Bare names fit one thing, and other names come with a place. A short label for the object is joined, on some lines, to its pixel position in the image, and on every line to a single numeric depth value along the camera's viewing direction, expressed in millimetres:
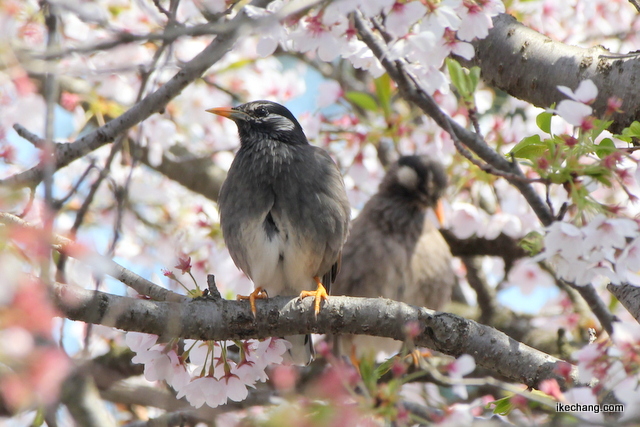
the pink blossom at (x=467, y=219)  8930
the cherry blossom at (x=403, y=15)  4797
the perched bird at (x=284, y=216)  6926
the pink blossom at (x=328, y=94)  8922
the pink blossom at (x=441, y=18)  4836
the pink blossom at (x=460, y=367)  3986
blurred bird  9328
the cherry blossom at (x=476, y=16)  5246
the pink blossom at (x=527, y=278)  9906
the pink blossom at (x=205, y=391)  5230
